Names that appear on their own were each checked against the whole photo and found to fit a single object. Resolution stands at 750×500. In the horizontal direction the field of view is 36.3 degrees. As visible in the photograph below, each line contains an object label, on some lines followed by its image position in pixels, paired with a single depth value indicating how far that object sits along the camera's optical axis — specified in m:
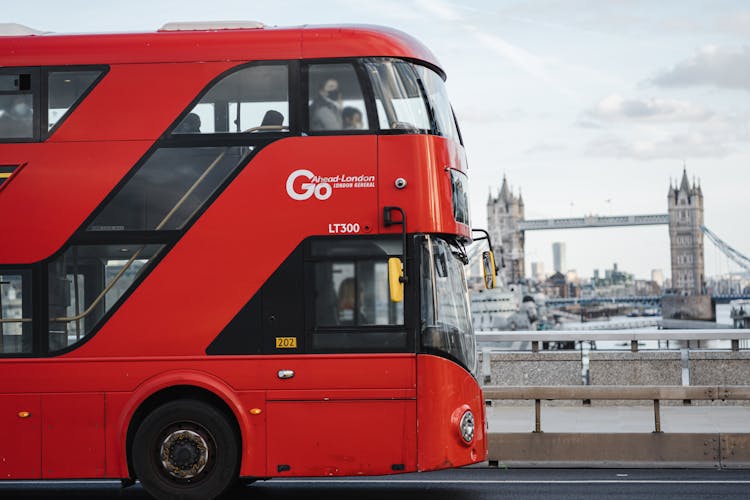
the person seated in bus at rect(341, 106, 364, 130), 9.76
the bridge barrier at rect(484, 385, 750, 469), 12.23
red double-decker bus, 9.66
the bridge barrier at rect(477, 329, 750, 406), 16.84
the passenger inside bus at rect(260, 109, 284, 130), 9.80
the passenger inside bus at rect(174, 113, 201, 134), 9.88
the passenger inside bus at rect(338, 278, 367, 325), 9.65
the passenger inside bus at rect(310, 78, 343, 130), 9.77
